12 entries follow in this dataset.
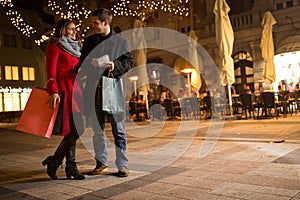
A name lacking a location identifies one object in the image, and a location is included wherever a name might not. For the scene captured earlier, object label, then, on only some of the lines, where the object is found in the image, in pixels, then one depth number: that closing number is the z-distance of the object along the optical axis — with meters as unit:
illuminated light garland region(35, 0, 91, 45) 12.39
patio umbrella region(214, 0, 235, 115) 11.86
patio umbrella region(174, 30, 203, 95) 16.52
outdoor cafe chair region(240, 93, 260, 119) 11.97
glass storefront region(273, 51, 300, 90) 17.73
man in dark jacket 4.27
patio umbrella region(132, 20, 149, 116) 14.63
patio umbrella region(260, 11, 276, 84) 13.60
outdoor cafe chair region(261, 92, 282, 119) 11.31
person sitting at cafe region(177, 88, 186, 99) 16.40
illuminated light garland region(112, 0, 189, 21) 13.02
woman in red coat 4.20
